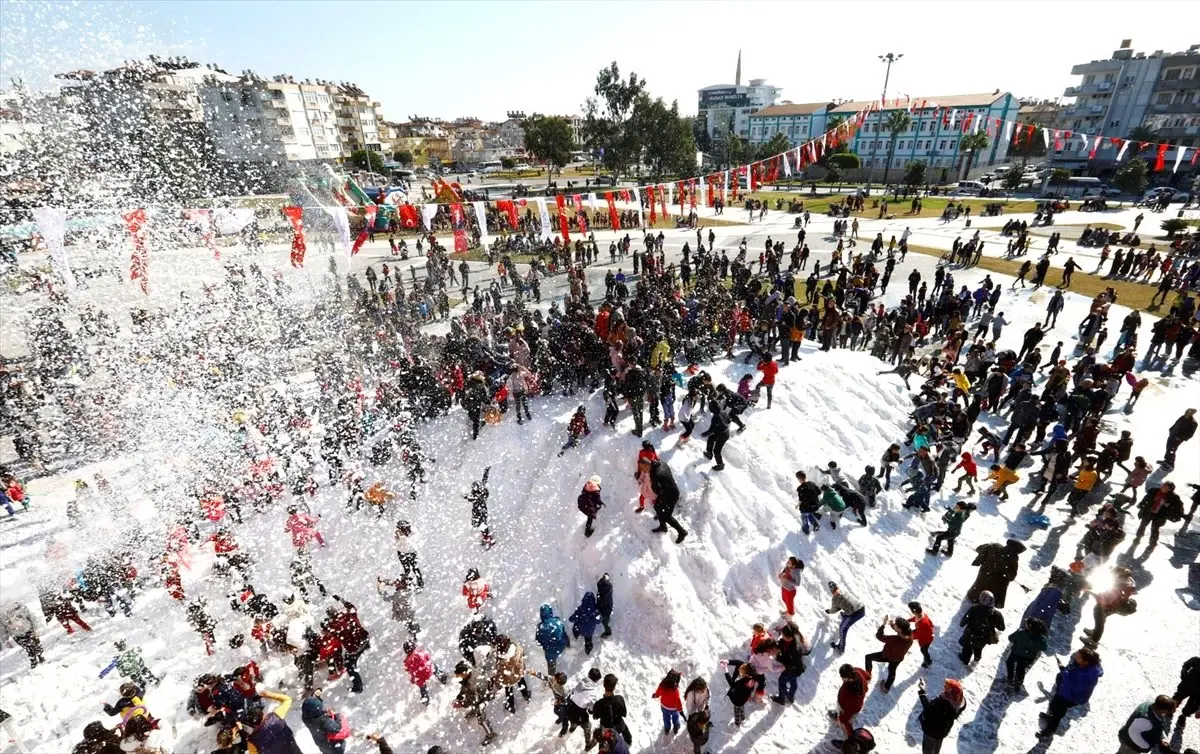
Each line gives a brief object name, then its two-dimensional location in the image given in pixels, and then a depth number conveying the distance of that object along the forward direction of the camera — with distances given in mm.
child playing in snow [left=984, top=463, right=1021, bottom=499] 10883
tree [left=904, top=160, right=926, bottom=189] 49853
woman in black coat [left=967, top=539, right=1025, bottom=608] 8156
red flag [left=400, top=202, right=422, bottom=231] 25203
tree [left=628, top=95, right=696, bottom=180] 62344
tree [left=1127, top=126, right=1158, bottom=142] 59688
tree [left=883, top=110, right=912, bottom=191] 59281
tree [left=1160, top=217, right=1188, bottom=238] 30422
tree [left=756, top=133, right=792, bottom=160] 75562
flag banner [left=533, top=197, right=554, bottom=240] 24398
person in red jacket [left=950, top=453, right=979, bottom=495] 11016
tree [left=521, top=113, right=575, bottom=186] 69625
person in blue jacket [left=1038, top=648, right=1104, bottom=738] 6363
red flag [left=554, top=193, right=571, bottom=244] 24562
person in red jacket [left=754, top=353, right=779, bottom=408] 11391
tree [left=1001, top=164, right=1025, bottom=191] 49812
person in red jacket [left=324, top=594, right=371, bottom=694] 7828
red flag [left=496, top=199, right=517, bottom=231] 24859
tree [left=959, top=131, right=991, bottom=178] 58084
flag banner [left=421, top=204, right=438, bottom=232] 24641
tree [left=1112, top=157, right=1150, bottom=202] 46094
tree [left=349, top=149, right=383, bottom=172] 83812
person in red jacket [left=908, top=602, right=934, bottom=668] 7461
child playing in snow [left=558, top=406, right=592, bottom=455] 11000
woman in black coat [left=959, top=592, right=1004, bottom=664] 7173
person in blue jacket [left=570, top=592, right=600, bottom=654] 8039
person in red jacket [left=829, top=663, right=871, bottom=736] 6371
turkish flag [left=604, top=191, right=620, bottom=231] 27112
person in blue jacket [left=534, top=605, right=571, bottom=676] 7594
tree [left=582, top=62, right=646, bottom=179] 63875
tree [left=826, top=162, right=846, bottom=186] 64438
